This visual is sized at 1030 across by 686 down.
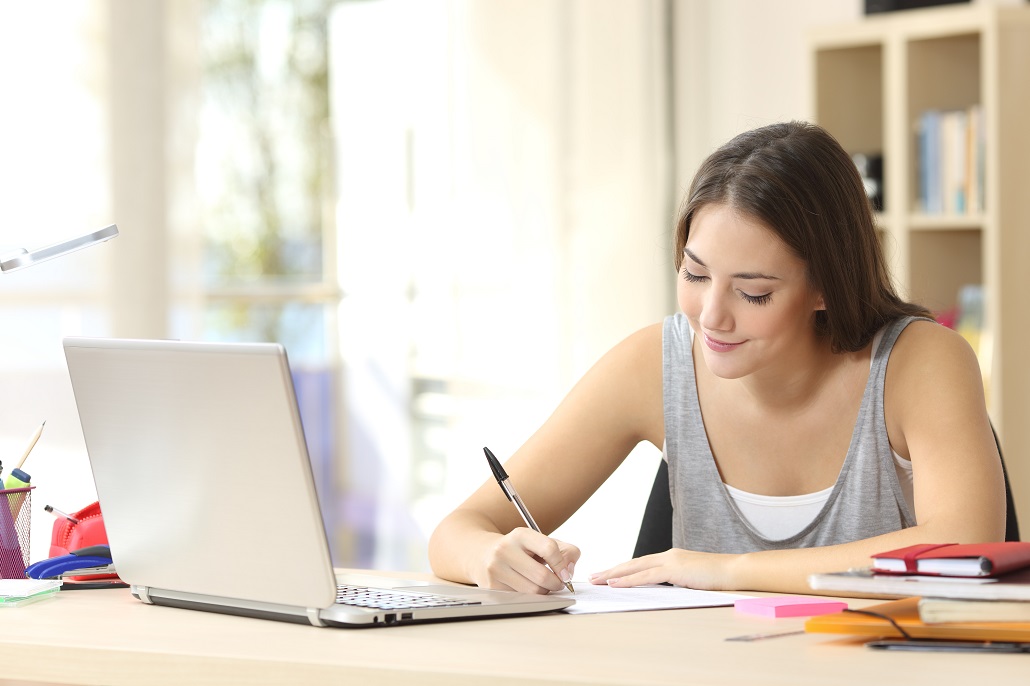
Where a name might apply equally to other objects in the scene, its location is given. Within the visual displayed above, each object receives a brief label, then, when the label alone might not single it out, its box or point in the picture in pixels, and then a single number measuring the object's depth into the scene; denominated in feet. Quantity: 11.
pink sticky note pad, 8.75
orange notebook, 8.19
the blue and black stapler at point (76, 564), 9.44
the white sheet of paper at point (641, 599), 8.90
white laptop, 8.40
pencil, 9.68
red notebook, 8.35
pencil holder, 9.43
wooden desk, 8.02
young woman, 9.53
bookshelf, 15.74
